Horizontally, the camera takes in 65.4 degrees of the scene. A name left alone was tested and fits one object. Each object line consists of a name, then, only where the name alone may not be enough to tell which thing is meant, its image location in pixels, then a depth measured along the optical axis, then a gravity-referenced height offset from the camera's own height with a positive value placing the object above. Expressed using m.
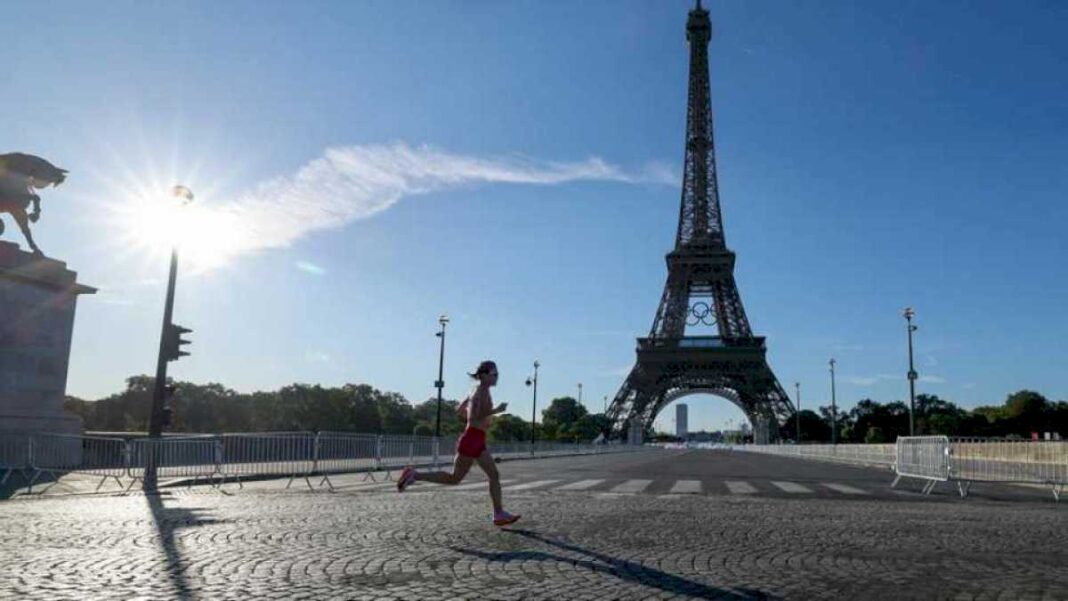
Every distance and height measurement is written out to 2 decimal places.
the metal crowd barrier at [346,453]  19.27 -0.64
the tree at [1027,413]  89.43 +3.95
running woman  7.62 -0.07
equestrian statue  17.39 +4.91
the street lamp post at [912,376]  33.28 +2.86
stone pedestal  17.02 +1.57
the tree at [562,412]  174.62 +4.63
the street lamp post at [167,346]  16.78 +1.51
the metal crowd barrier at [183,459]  15.63 -0.71
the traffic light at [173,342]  17.17 +1.61
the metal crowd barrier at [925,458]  15.49 -0.25
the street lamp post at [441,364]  37.31 +2.95
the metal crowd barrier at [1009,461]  17.48 -0.25
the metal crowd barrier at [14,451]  15.40 -0.67
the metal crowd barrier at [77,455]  15.20 -0.71
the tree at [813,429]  107.62 +1.77
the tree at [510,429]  116.70 +0.39
